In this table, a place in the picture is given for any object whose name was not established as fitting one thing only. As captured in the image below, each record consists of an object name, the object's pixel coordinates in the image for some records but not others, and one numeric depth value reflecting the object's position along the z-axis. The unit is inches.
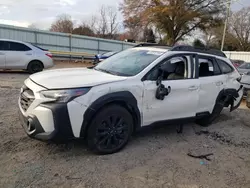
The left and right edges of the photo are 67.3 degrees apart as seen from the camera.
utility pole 881.2
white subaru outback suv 98.2
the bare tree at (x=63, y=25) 1605.4
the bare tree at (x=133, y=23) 977.0
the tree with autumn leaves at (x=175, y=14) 890.6
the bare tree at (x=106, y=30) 1618.8
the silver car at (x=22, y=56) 318.6
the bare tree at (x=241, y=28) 1512.1
